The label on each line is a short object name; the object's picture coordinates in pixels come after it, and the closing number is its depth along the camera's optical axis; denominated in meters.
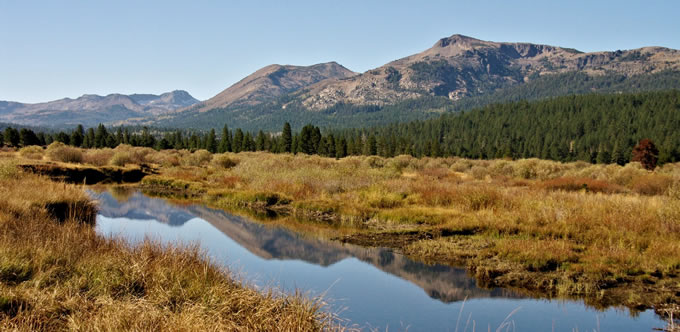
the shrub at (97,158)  52.91
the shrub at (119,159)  51.97
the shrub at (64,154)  50.19
